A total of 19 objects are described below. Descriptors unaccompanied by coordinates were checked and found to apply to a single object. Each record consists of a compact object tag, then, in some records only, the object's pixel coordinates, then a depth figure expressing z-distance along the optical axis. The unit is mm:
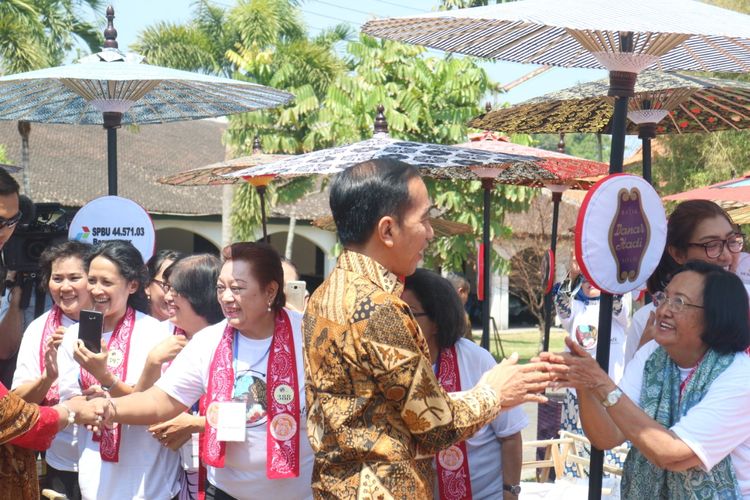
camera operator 5281
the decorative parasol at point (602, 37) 3115
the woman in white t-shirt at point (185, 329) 4379
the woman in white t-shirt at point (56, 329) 4590
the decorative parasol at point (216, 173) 8305
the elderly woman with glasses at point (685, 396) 3127
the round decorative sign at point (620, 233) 3342
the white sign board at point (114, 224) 5387
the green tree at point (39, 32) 20828
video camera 5457
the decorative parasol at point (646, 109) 5088
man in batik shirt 2779
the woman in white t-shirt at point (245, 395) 3904
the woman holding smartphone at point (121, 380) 4418
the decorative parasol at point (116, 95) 5016
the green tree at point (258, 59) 21113
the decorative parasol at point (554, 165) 6770
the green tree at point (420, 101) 15875
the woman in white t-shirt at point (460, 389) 3854
